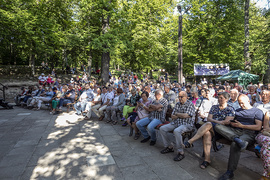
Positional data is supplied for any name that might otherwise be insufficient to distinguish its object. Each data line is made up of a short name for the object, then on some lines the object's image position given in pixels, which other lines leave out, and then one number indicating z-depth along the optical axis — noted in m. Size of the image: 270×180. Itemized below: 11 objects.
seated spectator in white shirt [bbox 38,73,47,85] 15.70
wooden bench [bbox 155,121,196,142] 3.64
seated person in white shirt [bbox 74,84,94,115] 7.85
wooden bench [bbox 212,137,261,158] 2.89
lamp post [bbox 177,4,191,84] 10.20
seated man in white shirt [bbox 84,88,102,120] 7.23
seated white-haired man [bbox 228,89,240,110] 4.65
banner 18.45
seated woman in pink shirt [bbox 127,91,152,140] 4.75
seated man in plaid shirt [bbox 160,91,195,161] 3.68
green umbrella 14.53
